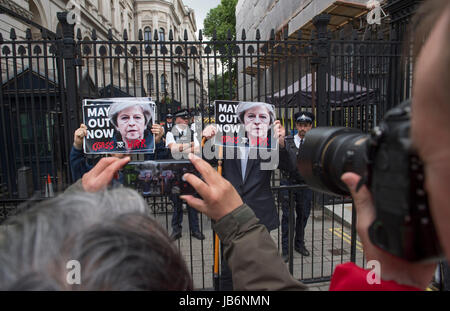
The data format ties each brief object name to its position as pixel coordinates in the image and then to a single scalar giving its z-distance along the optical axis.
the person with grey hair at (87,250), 0.58
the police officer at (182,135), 4.74
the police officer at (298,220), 4.41
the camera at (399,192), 0.57
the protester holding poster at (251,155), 2.68
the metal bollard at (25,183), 4.34
